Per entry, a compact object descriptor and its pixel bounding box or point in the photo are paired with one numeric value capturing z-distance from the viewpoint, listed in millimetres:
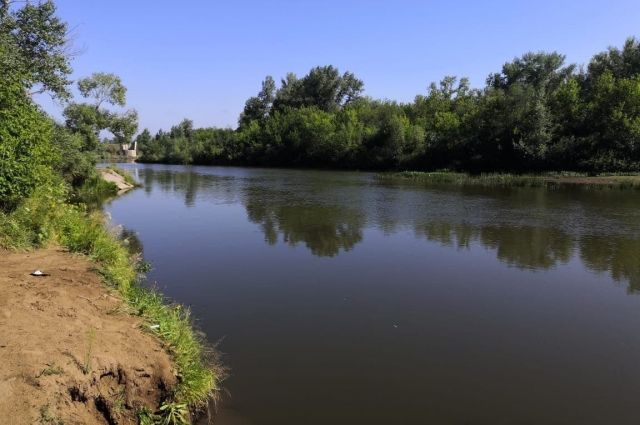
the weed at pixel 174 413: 5547
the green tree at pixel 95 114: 33906
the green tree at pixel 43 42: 19516
